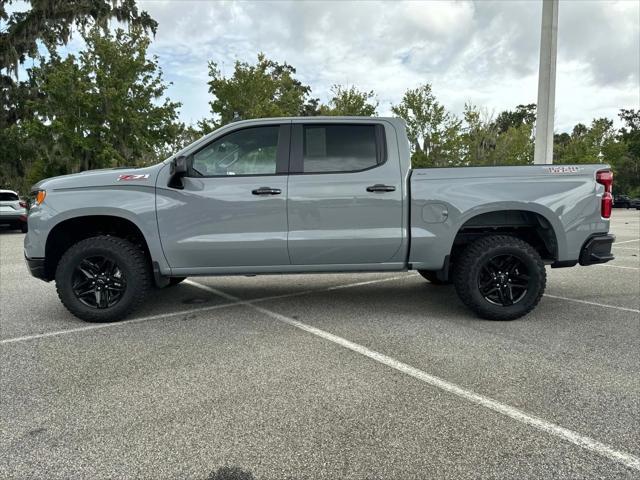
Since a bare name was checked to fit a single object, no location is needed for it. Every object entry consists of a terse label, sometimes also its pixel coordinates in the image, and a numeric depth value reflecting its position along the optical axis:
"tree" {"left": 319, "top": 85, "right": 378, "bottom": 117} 28.98
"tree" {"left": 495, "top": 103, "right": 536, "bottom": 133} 71.95
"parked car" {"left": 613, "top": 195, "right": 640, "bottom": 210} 44.59
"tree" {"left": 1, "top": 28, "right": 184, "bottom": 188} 22.91
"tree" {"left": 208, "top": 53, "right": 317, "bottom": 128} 24.92
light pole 10.16
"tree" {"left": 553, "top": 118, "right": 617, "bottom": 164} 41.34
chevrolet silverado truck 4.39
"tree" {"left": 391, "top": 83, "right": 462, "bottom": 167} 29.25
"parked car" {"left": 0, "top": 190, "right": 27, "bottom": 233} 14.59
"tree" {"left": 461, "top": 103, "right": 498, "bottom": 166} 31.52
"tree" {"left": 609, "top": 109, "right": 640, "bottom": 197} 57.19
